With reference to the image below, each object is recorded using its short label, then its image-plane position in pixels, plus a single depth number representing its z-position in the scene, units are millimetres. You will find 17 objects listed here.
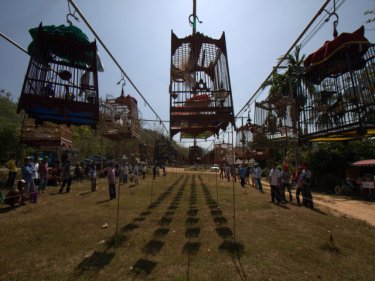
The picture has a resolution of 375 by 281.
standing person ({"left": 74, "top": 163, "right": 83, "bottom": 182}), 21234
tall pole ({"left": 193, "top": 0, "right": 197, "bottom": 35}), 5445
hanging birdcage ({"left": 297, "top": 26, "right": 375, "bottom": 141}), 4250
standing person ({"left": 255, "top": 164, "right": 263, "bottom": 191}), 18762
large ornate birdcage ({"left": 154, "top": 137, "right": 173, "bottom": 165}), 15975
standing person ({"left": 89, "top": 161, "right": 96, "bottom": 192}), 15992
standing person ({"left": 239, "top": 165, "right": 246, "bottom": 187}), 21500
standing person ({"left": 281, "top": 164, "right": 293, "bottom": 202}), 13812
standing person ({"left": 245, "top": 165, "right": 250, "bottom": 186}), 24728
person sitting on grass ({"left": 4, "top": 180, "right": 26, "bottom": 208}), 10195
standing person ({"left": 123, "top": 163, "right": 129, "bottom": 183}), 21603
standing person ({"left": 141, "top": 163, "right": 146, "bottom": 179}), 27323
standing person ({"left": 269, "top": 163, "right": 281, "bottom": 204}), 13141
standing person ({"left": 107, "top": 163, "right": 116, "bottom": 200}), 13195
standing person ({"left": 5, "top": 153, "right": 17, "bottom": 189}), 13984
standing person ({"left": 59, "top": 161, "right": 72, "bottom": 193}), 14618
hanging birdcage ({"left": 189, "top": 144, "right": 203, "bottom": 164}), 12816
